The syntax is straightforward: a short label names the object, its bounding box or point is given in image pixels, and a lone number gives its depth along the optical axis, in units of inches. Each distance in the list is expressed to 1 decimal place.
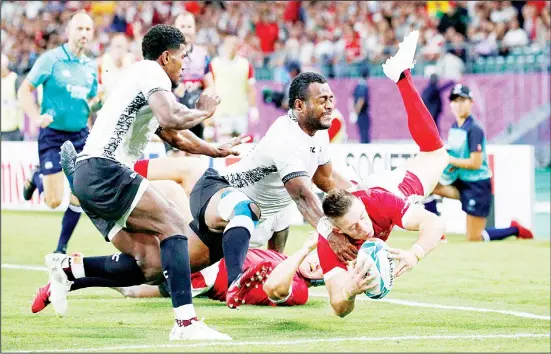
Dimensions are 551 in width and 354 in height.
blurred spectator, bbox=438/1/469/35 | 992.2
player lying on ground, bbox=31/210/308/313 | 327.9
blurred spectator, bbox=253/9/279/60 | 1133.1
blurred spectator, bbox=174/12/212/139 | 566.0
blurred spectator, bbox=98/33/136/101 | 696.4
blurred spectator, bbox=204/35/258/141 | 743.7
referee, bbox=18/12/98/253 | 496.4
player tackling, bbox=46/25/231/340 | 284.5
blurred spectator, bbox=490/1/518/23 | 971.9
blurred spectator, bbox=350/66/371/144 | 1011.9
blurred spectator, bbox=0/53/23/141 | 866.8
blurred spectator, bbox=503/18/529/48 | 945.5
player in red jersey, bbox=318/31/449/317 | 290.4
